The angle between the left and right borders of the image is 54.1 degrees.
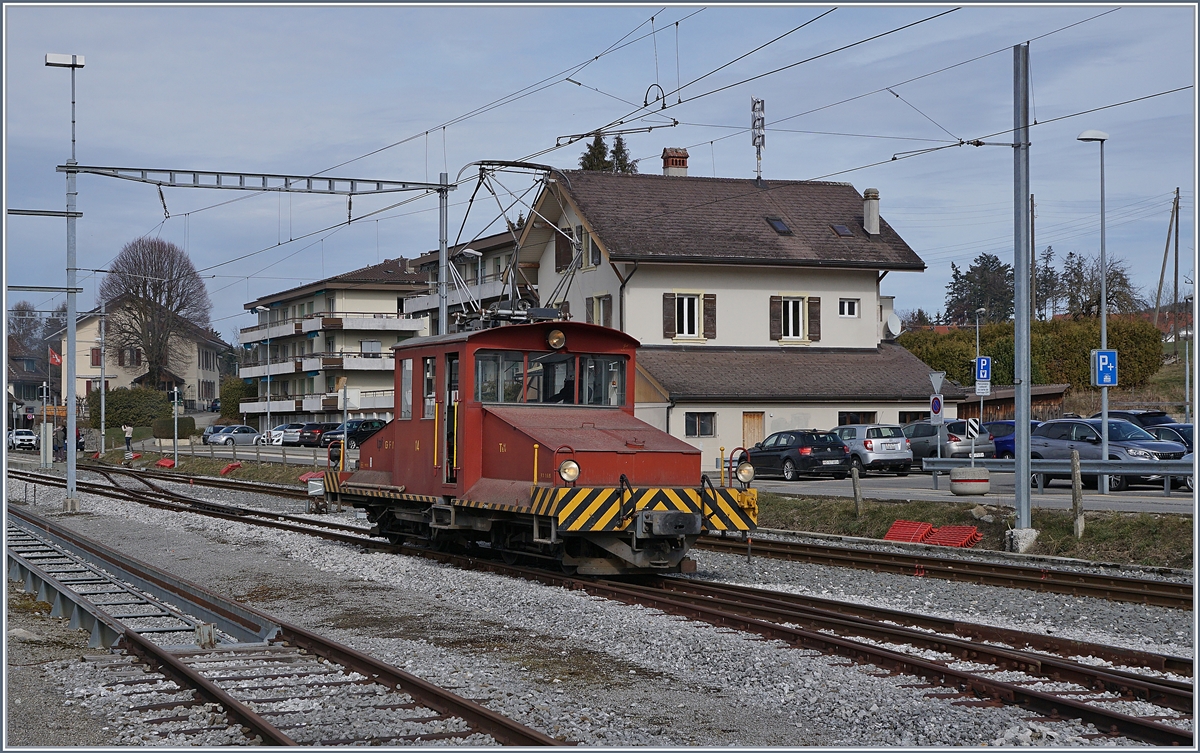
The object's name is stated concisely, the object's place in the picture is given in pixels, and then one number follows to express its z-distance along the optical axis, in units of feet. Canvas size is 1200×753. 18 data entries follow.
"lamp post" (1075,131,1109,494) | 73.46
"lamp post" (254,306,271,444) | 243.54
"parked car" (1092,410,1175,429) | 105.60
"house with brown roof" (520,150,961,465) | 124.06
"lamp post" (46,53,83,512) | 78.89
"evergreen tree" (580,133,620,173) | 211.00
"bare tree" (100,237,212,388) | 284.20
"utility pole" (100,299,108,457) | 183.38
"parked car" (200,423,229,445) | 218.40
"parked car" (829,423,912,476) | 106.11
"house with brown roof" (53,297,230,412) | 303.27
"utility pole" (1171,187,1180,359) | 173.76
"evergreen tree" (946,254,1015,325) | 332.60
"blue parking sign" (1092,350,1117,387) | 70.74
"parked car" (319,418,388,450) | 164.56
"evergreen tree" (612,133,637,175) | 209.97
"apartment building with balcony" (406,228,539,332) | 158.20
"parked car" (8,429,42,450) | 238.48
